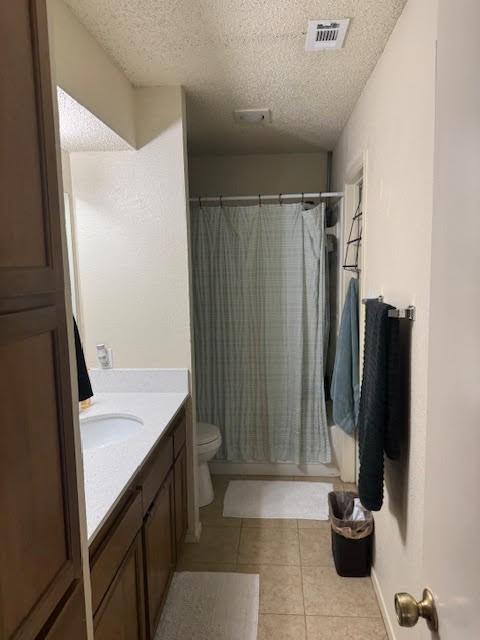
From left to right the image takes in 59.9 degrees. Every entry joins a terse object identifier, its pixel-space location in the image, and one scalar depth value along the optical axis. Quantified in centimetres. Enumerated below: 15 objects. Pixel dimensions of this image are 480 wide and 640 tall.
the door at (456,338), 56
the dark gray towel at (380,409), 152
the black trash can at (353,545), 202
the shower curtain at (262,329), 288
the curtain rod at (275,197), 276
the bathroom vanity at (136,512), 118
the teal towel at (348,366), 250
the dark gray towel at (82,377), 164
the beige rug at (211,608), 176
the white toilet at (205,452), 256
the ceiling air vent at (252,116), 242
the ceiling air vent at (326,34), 159
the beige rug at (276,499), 262
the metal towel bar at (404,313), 144
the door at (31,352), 65
